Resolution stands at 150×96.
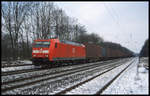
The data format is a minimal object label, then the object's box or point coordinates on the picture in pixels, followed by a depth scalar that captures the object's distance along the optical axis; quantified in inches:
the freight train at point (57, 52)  763.4
